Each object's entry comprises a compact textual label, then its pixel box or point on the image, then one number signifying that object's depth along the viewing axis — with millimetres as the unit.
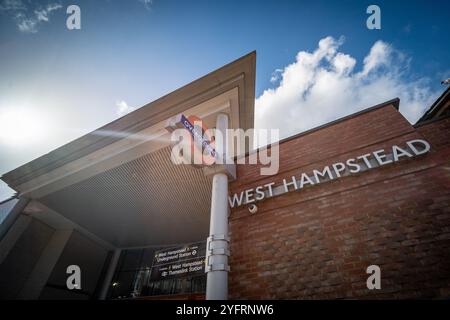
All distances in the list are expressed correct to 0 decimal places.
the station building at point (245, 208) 3637
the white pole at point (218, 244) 3938
